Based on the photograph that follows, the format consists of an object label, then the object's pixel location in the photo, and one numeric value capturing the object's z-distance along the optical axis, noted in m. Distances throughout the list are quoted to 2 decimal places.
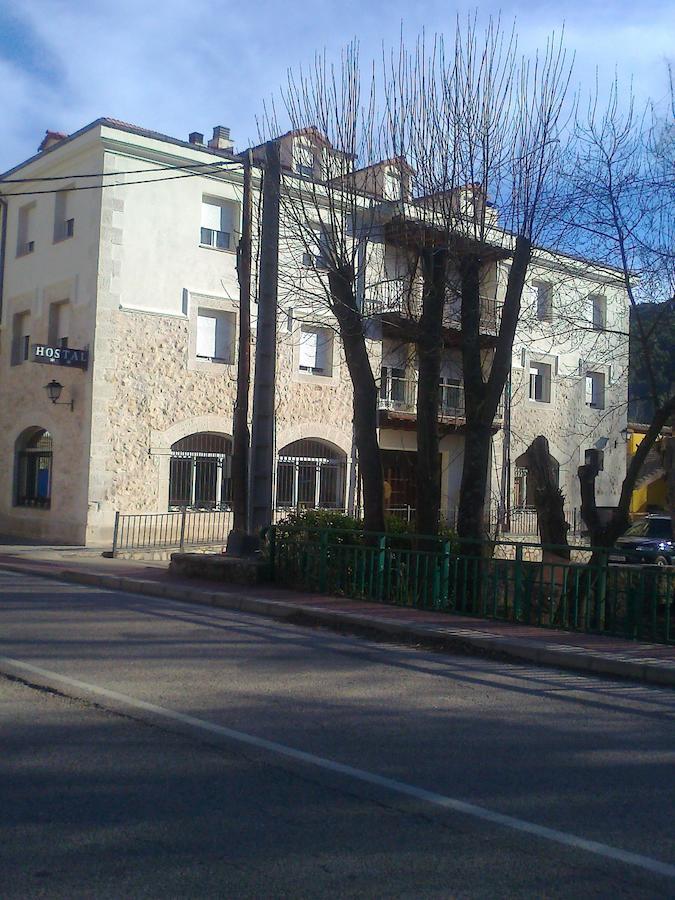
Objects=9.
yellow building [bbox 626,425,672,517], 35.62
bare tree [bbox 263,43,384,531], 14.73
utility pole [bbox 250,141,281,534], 15.02
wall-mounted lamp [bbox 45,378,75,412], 22.73
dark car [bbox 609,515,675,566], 21.42
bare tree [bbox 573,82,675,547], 15.57
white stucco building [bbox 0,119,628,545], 23.23
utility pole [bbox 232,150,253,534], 17.41
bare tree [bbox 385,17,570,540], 13.82
